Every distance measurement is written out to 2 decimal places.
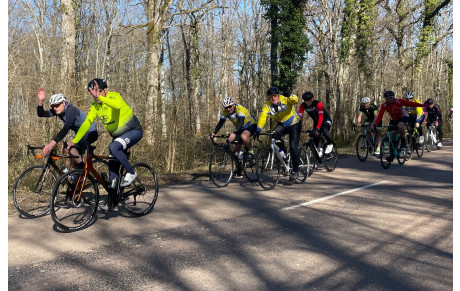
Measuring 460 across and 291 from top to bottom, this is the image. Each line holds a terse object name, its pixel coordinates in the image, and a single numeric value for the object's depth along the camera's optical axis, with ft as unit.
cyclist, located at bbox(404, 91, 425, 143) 47.50
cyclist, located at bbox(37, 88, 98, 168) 22.16
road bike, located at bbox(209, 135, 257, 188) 29.89
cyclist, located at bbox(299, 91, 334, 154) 35.83
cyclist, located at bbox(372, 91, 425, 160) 40.68
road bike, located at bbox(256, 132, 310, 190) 29.22
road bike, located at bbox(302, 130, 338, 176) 36.37
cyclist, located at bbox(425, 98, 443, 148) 59.93
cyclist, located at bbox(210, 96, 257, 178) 30.25
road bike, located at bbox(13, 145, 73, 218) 21.91
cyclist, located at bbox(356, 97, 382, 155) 47.48
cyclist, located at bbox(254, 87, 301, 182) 30.01
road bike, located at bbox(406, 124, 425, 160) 44.44
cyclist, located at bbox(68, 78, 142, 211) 19.88
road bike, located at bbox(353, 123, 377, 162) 44.70
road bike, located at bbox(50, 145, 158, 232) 18.96
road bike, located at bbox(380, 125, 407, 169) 38.75
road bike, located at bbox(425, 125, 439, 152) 58.70
